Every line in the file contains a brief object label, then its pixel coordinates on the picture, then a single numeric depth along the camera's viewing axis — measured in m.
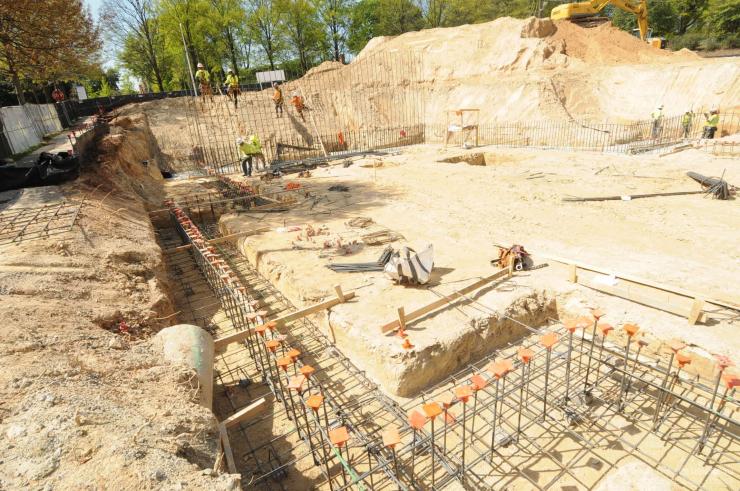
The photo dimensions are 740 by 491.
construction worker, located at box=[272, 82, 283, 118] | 24.30
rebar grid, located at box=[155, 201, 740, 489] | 4.16
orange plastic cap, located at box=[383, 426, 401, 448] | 3.13
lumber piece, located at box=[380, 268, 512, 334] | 5.61
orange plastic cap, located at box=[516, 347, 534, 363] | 3.96
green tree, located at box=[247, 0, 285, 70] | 42.66
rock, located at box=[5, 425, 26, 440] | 2.85
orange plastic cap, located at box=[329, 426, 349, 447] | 3.14
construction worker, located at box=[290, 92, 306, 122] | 25.49
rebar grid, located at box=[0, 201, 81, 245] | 6.98
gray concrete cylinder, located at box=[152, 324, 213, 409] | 4.54
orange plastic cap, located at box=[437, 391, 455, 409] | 3.35
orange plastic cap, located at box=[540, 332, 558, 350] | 4.13
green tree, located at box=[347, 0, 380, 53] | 51.09
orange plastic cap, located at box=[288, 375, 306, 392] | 3.69
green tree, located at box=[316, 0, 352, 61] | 48.19
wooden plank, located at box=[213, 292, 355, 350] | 5.51
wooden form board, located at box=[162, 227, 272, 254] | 9.05
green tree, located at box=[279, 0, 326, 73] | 43.52
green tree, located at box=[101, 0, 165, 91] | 37.22
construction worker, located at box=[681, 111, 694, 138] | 18.03
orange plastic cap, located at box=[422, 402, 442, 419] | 3.15
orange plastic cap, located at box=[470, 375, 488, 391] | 3.58
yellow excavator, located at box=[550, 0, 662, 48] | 28.53
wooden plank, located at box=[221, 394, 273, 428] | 4.31
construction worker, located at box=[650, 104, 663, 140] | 18.55
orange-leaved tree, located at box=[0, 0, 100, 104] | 14.70
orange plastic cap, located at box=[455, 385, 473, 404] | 3.41
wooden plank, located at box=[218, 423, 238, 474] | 3.73
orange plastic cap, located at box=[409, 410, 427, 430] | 3.24
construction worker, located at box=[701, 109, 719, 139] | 17.08
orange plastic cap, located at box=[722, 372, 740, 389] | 3.60
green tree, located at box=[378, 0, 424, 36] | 51.38
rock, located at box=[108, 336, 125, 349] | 4.62
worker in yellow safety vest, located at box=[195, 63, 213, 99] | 23.01
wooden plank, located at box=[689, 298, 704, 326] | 5.39
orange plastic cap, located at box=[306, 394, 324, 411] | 3.48
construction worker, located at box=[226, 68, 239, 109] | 23.03
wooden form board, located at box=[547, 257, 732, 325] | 5.56
